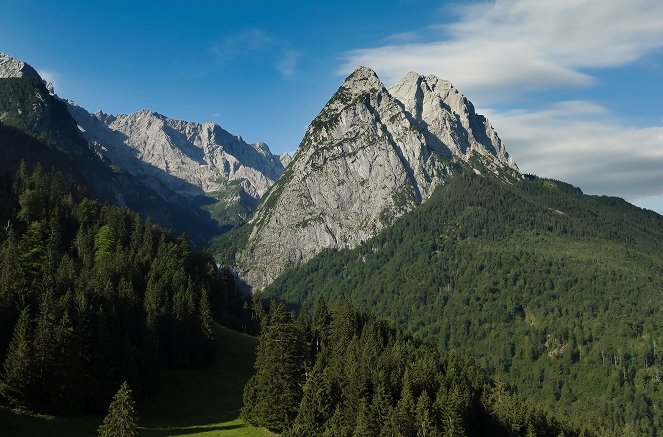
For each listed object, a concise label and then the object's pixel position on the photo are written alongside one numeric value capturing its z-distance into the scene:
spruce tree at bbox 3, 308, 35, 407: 63.41
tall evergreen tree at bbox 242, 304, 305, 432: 72.69
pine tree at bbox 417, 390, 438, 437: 75.69
